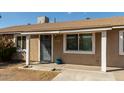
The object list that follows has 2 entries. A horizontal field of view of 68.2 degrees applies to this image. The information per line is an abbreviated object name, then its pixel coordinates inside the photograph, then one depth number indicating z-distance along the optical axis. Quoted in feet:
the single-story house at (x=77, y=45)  19.40
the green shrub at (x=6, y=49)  27.14
